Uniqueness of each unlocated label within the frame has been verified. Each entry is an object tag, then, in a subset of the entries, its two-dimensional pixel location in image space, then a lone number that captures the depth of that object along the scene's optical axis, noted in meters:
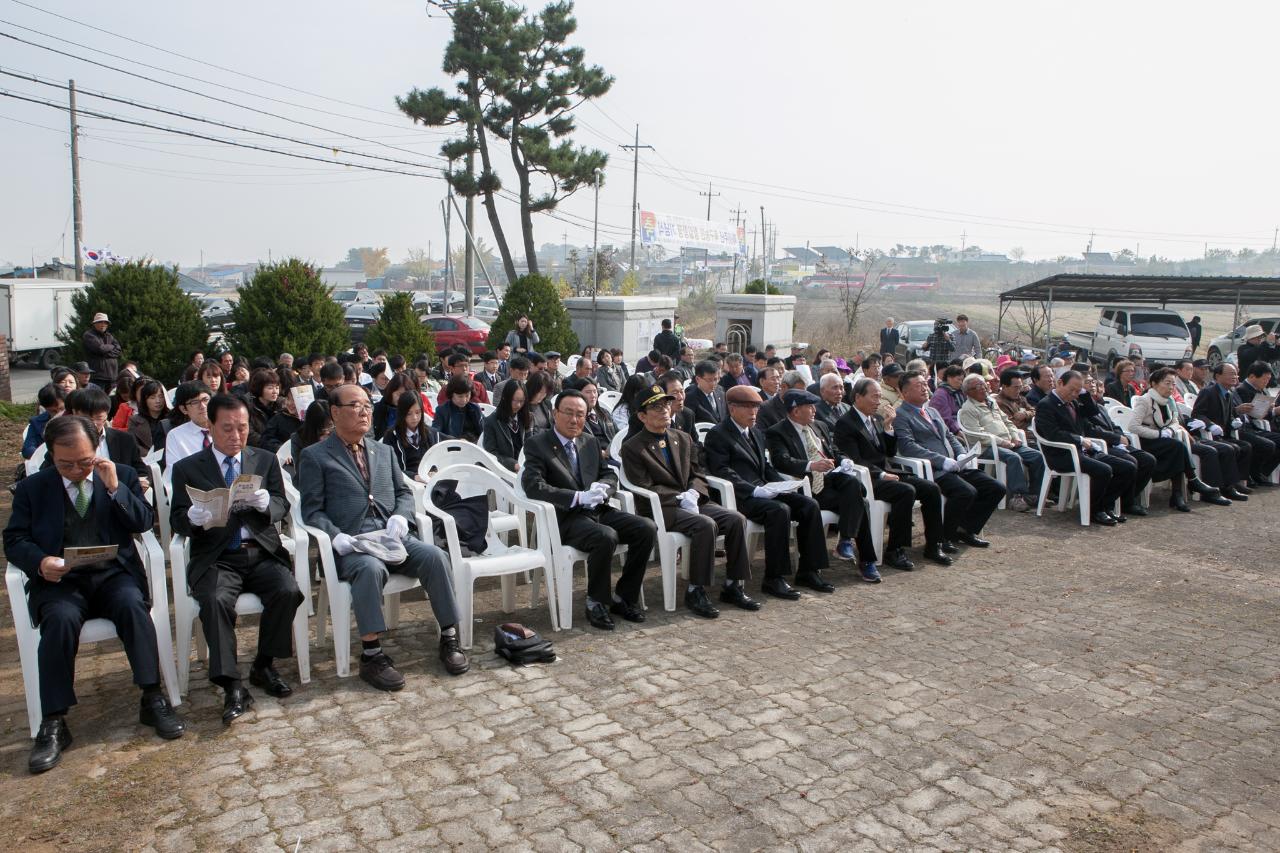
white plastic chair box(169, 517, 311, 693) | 4.34
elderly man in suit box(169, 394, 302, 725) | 4.27
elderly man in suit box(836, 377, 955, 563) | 6.96
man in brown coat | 5.81
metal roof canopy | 22.77
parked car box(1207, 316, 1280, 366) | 23.85
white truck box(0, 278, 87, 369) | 22.19
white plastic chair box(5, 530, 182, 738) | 3.94
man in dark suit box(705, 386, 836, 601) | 6.21
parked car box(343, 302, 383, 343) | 29.47
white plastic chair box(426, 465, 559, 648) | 5.12
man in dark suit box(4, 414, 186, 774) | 3.90
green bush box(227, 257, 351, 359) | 13.65
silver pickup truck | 24.20
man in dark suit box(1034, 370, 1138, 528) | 8.50
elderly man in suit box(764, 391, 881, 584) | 6.66
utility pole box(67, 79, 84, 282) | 26.22
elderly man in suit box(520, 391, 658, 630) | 5.53
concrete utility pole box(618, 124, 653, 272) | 35.95
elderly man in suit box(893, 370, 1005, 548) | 7.44
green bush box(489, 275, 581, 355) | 19.72
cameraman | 16.12
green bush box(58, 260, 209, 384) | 12.93
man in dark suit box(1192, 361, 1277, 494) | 10.11
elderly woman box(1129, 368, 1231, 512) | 9.24
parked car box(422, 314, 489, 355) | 26.88
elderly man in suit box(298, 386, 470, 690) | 4.71
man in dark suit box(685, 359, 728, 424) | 8.63
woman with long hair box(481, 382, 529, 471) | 6.96
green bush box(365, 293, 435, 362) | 15.63
